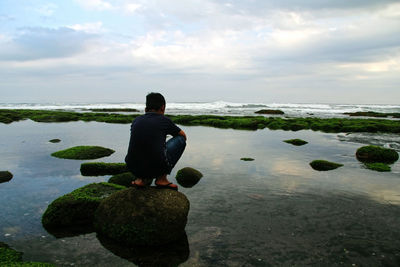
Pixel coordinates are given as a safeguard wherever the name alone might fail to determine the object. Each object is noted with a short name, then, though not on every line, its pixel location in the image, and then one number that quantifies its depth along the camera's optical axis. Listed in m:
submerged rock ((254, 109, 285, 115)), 68.08
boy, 6.62
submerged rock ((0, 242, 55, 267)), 5.12
